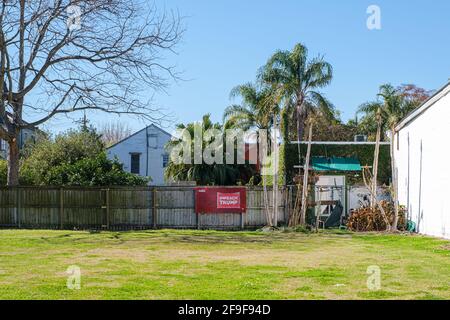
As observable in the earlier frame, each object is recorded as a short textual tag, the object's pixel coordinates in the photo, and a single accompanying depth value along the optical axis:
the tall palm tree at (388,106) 48.25
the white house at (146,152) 56.94
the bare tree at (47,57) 25.67
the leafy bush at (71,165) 31.08
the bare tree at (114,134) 85.38
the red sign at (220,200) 26.16
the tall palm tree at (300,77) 46.09
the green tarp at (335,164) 30.88
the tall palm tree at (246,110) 47.00
